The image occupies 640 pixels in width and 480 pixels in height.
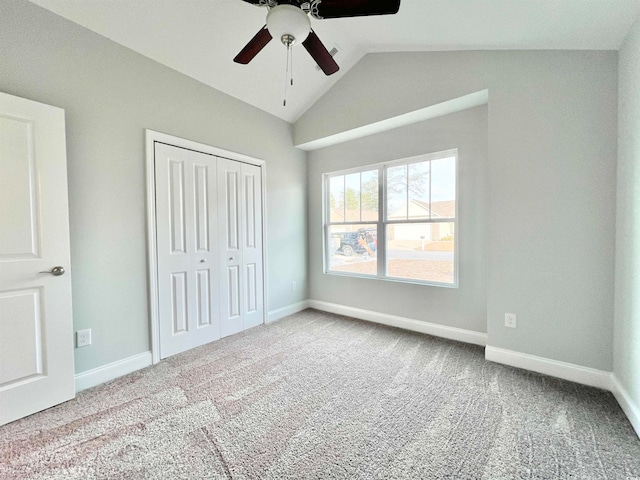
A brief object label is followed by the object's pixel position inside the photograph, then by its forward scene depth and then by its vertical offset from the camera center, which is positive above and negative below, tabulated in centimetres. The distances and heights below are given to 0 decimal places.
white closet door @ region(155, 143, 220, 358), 255 -14
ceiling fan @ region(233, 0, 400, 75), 151 +131
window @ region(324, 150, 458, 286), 299 +16
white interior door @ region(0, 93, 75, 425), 170 -17
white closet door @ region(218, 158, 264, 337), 305 -13
